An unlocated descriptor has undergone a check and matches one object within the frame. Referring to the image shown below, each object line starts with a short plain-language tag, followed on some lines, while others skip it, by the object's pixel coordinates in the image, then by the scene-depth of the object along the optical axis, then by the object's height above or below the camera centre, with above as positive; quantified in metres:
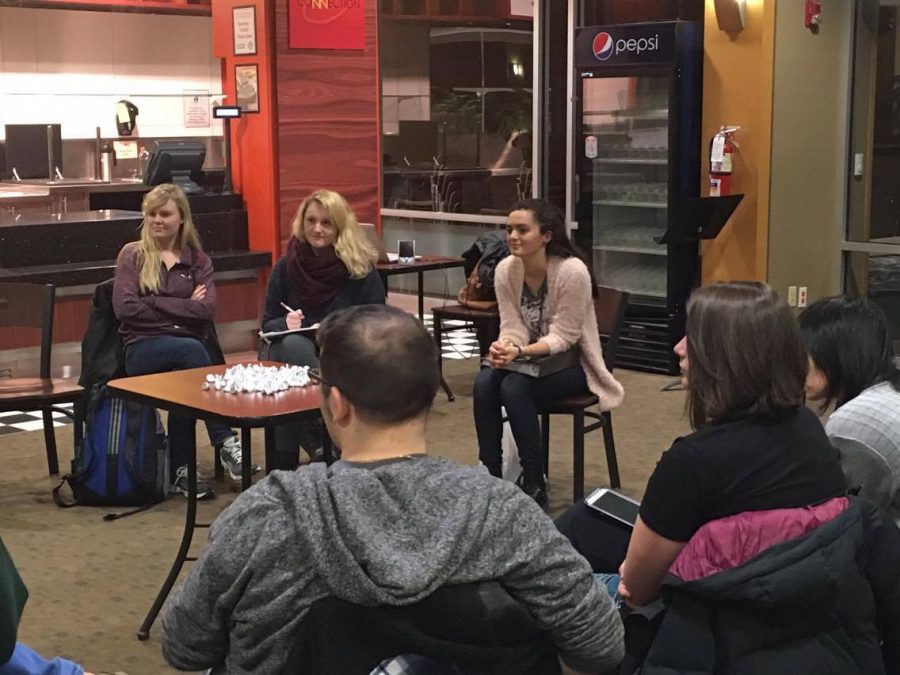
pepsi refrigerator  7.50 -0.06
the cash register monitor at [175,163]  7.90 -0.03
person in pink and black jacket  2.09 -0.61
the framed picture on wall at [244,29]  7.82 +0.76
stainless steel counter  9.59 -0.26
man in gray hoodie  1.64 -0.48
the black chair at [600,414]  4.88 -0.92
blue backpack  4.95 -1.10
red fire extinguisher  7.25 -0.04
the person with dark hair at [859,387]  2.61 -0.48
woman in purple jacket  5.12 -0.55
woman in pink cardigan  4.82 -0.65
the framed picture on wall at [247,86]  7.89 +0.43
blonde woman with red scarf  5.19 -0.45
